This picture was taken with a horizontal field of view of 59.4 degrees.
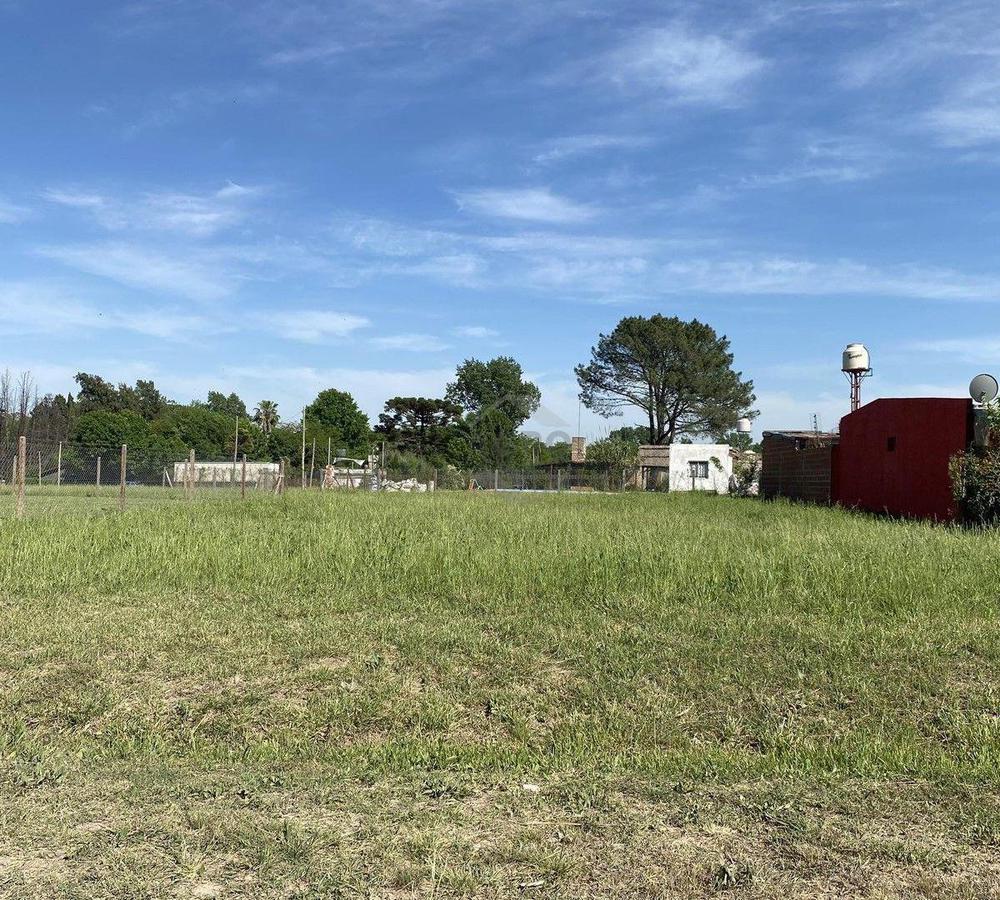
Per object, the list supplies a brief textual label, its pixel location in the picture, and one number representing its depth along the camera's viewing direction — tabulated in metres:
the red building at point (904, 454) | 16.81
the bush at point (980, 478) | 15.34
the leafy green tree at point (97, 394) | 81.88
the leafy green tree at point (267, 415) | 83.69
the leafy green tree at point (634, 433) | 90.99
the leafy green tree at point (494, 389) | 88.00
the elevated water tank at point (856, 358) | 32.44
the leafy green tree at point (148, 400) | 87.19
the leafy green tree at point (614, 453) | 53.57
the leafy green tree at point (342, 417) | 82.00
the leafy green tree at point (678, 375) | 61.50
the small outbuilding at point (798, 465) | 24.02
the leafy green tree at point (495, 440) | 65.25
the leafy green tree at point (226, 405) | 113.12
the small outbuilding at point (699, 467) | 49.34
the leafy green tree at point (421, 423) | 70.81
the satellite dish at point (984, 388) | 16.47
